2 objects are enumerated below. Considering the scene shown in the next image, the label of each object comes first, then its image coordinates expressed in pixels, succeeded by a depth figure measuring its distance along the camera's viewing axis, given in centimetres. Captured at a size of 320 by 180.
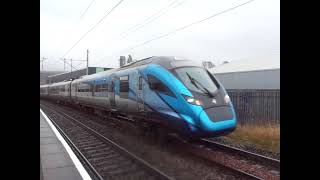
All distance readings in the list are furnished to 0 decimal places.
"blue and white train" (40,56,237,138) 590
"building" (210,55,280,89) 1554
